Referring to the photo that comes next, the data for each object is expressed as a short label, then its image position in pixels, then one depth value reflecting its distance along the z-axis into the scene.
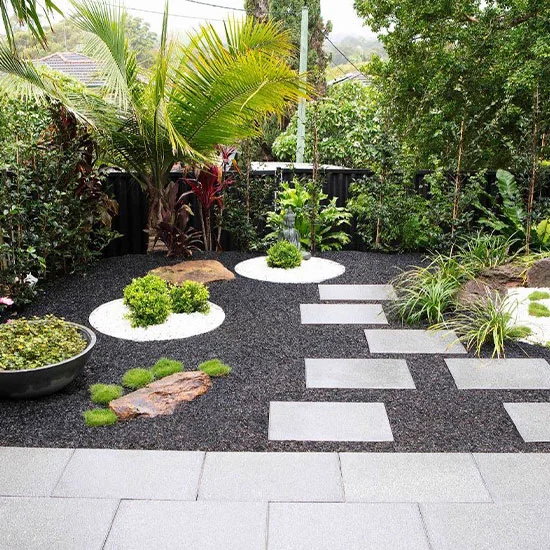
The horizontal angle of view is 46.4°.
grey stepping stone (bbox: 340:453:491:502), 2.81
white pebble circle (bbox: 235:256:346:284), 6.22
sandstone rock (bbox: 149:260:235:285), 6.00
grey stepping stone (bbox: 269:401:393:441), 3.33
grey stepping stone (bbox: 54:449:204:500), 2.82
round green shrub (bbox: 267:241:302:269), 6.45
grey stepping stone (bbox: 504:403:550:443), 3.34
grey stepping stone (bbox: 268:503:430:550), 2.49
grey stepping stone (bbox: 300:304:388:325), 5.05
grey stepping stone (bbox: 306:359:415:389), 3.93
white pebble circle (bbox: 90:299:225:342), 4.72
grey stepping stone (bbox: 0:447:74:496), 2.85
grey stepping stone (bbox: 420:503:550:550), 2.49
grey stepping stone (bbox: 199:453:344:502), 2.81
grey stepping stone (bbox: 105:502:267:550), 2.49
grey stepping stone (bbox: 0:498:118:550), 2.49
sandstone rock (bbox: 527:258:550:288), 5.60
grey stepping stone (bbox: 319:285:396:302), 5.66
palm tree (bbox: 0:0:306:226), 5.96
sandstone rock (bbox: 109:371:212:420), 3.51
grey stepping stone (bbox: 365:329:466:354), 4.47
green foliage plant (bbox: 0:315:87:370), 3.63
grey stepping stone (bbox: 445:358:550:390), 3.92
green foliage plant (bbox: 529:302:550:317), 5.03
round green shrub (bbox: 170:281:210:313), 5.05
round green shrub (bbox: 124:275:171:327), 4.79
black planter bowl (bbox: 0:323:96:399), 3.54
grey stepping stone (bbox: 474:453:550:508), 2.83
